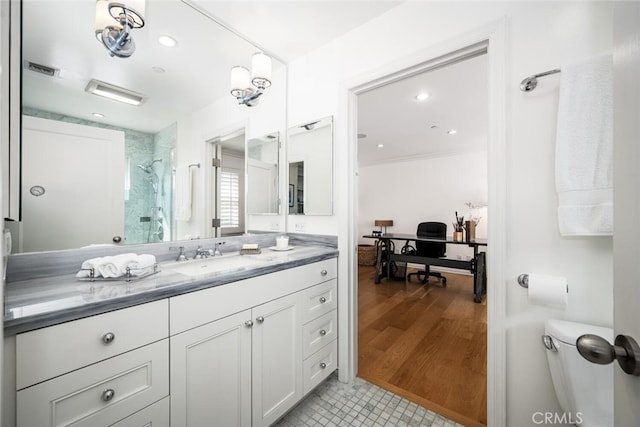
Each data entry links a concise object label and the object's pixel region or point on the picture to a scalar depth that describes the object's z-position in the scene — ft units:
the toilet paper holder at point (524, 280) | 3.62
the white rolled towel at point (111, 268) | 3.18
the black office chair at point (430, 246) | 13.65
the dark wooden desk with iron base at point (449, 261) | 11.12
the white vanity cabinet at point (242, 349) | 3.10
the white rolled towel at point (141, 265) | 3.25
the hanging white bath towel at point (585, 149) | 3.03
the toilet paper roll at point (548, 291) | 3.29
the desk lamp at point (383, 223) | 19.29
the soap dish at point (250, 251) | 5.65
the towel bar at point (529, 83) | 3.57
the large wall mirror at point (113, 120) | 3.51
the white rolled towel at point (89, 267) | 3.19
